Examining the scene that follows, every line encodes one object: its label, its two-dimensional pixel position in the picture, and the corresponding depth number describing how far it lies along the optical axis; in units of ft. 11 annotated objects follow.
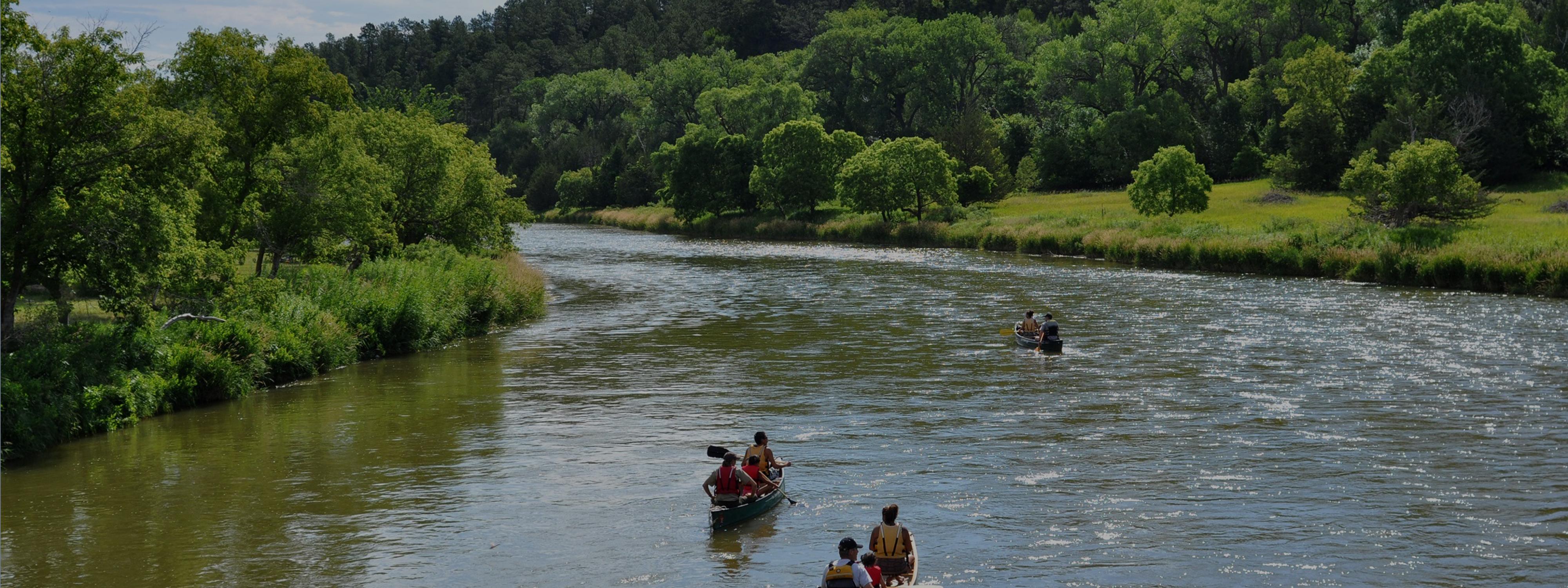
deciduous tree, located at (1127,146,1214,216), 283.18
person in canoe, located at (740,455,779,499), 72.64
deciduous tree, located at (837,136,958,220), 337.93
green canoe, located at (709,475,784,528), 70.13
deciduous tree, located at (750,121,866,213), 386.93
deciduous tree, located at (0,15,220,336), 87.76
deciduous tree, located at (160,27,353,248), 131.13
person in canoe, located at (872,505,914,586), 57.72
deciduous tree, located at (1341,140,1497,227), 212.02
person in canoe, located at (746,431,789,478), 75.31
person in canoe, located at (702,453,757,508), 70.74
